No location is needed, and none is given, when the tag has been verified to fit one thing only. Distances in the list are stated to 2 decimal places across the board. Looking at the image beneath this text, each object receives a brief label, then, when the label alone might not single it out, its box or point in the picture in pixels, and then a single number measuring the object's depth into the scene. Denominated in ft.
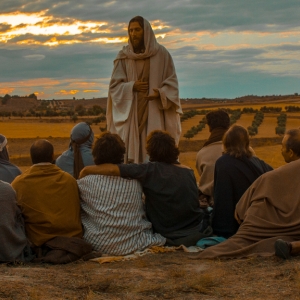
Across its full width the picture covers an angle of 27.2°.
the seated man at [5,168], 23.63
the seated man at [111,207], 20.80
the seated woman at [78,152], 27.14
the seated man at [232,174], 21.95
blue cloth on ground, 21.48
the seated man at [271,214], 19.53
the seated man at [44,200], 20.43
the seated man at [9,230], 19.56
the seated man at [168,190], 21.39
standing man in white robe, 28.60
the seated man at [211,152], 24.77
